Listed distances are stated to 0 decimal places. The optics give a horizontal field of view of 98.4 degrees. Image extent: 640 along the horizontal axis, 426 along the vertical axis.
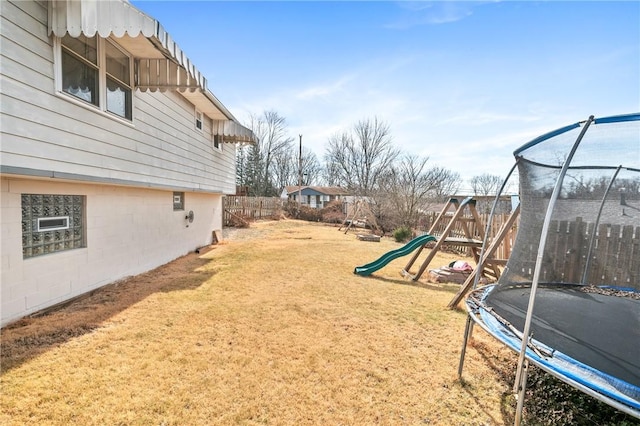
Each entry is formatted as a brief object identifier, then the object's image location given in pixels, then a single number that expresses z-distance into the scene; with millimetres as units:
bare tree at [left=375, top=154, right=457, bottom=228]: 15000
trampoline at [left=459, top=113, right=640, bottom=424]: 1969
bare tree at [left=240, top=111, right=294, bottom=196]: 31984
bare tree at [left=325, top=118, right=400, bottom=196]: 31062
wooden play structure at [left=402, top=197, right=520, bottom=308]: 4461
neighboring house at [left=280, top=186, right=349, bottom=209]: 44750
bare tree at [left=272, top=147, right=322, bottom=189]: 39281
